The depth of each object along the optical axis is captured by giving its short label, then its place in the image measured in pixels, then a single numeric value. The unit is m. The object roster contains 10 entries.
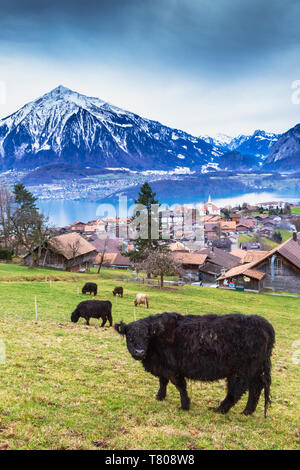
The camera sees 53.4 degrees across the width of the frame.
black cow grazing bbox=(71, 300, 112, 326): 16.06
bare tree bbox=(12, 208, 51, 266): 46.69
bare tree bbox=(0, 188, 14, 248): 53.21
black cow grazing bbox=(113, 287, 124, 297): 29.05
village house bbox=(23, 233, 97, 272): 53.69
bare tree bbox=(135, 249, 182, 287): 40.00
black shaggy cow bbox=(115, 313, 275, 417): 6.63
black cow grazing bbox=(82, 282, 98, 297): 27.12
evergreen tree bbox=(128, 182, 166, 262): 50.59
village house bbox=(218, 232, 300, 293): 51.62
